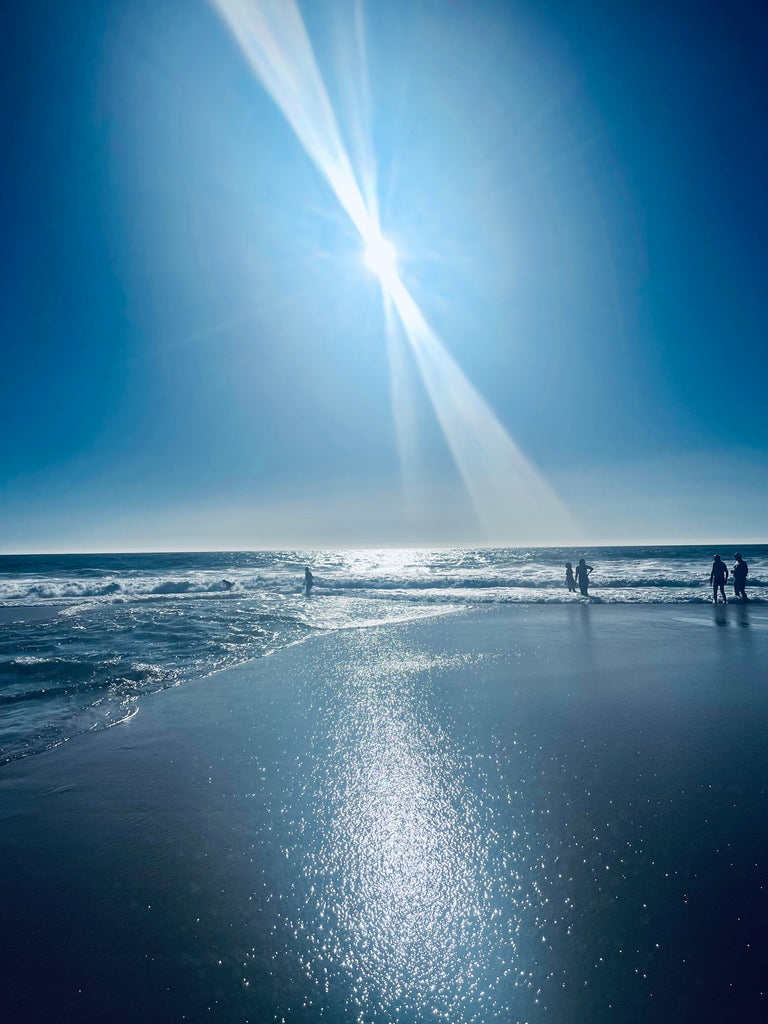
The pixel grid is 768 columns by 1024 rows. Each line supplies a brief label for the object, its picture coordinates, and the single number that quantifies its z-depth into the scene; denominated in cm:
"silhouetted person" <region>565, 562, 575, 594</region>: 2825
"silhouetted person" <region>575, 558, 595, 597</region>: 2523
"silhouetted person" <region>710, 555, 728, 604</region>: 2100
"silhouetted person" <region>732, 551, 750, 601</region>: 2144
